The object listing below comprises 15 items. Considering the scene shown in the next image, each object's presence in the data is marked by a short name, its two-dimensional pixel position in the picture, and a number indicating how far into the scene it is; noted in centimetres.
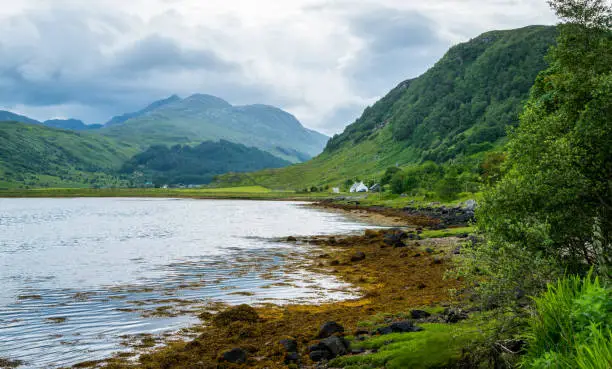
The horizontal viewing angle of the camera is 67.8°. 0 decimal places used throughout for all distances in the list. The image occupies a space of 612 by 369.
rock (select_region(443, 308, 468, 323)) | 2427
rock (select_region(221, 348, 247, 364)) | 2161
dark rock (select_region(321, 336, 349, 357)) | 2155
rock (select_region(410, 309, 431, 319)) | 2716
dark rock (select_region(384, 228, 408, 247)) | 6291
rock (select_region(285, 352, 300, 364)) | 2130
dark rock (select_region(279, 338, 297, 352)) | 2269
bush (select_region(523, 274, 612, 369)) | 1039
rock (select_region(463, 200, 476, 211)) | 11222
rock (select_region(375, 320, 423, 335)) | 2366
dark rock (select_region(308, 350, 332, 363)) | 2132
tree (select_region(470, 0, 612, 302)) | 2030
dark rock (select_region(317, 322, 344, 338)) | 2473
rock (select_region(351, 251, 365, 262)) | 5422
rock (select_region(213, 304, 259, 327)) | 2847
